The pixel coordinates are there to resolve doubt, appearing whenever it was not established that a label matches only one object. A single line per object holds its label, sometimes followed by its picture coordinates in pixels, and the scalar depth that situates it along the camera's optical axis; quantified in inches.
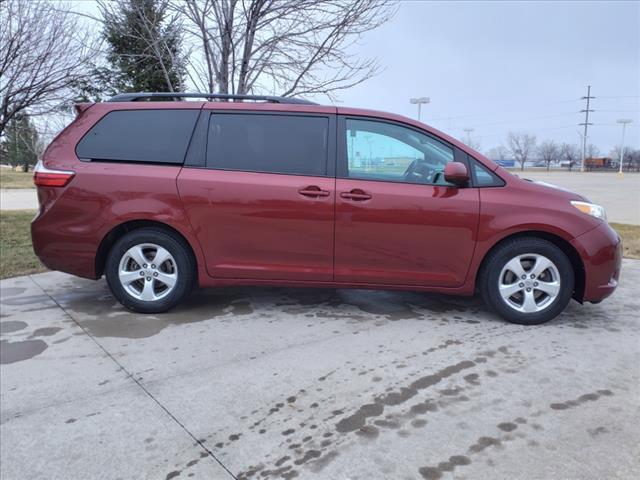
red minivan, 153.1
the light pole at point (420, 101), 1213.1
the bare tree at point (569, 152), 3772.1
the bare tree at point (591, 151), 3784.5
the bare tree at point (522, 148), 3641.7
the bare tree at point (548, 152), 3757.4
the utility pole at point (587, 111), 3127.5
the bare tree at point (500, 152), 3614.2
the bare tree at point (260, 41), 270.1
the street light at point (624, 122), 2368.4
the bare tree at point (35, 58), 310.7
